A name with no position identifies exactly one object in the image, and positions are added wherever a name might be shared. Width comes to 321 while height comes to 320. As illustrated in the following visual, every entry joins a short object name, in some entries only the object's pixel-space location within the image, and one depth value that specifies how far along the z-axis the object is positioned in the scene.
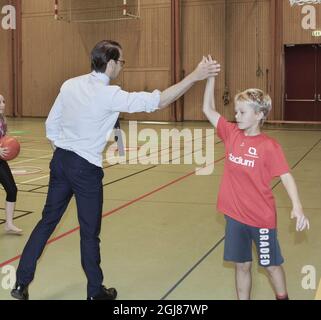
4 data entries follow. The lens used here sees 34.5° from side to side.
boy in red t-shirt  3.27
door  19.58
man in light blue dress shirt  3.49
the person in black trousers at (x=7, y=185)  5.45
